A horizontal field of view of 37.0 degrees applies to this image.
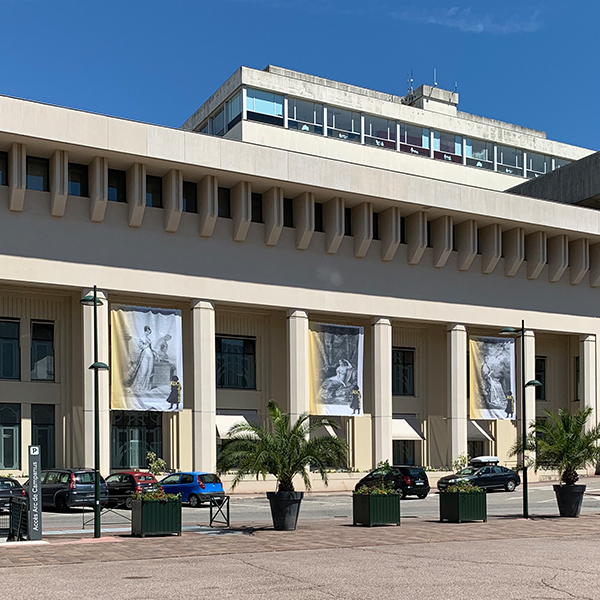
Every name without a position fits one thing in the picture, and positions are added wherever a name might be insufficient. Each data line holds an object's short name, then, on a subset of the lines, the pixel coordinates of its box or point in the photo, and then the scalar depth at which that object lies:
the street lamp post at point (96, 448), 22.25
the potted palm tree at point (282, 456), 24.30
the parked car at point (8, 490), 28.22
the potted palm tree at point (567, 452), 28.89
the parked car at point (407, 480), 39.44
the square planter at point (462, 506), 26.47
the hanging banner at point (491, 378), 52.72
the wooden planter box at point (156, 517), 22.48
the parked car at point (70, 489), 31.70
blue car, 34.19
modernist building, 39.88
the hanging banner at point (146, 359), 41.50
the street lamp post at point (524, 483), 28.69
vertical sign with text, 21.36
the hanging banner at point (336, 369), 47.06
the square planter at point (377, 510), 25.17
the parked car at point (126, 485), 33.47
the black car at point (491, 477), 42.62
